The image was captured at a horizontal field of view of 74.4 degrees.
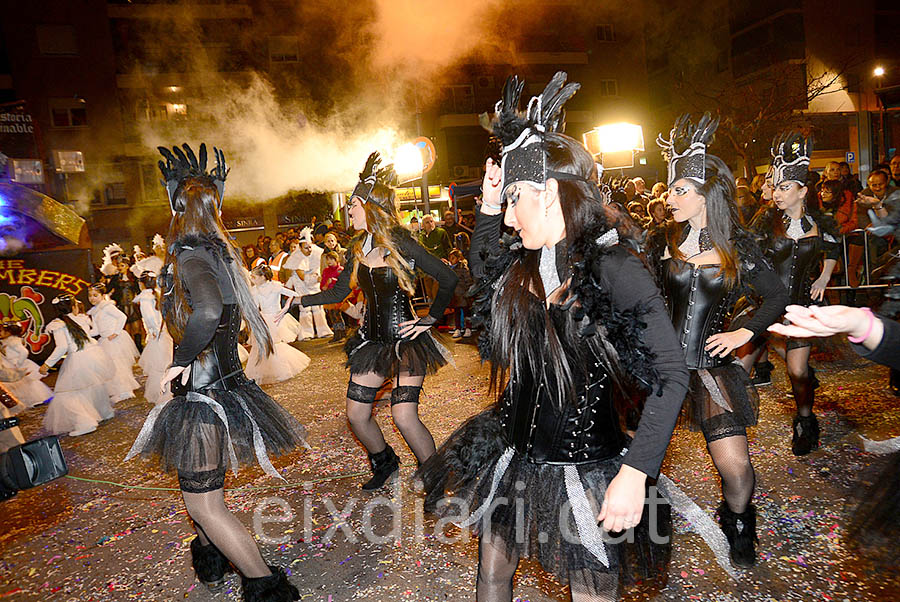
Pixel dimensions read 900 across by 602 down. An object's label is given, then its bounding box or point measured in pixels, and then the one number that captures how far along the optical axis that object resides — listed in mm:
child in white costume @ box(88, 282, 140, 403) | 8352
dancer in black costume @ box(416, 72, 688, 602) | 1852
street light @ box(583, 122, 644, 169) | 14742
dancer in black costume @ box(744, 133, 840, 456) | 4543
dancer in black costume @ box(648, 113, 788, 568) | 3008
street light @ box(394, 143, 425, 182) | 14461
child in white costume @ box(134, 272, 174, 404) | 7945
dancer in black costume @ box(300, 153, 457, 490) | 4109
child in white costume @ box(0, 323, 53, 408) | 7793
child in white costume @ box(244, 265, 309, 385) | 8570
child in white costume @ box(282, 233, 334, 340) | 12852
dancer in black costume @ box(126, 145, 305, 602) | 2887
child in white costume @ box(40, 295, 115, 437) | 6816
